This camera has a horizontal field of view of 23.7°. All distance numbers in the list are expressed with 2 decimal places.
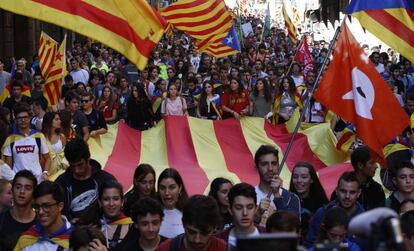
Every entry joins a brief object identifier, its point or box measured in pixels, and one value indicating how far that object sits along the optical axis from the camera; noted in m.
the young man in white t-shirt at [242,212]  5.77
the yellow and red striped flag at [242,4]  60.00
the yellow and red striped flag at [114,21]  7.18
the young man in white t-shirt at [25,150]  8.78
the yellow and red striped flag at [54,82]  12.65
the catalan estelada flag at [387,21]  9.35
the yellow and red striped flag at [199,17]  16.38
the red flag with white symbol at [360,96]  7.97
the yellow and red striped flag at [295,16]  30.16
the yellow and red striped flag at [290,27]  26.22
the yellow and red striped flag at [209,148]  11.93
